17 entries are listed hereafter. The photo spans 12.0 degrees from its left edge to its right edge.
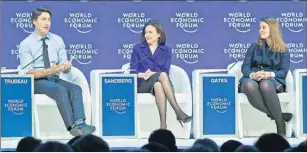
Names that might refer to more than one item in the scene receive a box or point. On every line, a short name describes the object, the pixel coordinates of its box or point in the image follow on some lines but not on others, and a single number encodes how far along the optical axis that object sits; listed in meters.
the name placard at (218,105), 13.64
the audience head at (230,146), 9.76
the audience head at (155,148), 9.34
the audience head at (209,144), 9.44
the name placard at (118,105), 13.50
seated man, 13.45
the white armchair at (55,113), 13.48
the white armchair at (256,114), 13.73
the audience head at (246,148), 8.94
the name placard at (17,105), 13.39
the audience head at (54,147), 8.92
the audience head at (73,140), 9.84
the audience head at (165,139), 9.96
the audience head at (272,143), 9.54
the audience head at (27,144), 9.74
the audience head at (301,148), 9.29
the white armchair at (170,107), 13.57
